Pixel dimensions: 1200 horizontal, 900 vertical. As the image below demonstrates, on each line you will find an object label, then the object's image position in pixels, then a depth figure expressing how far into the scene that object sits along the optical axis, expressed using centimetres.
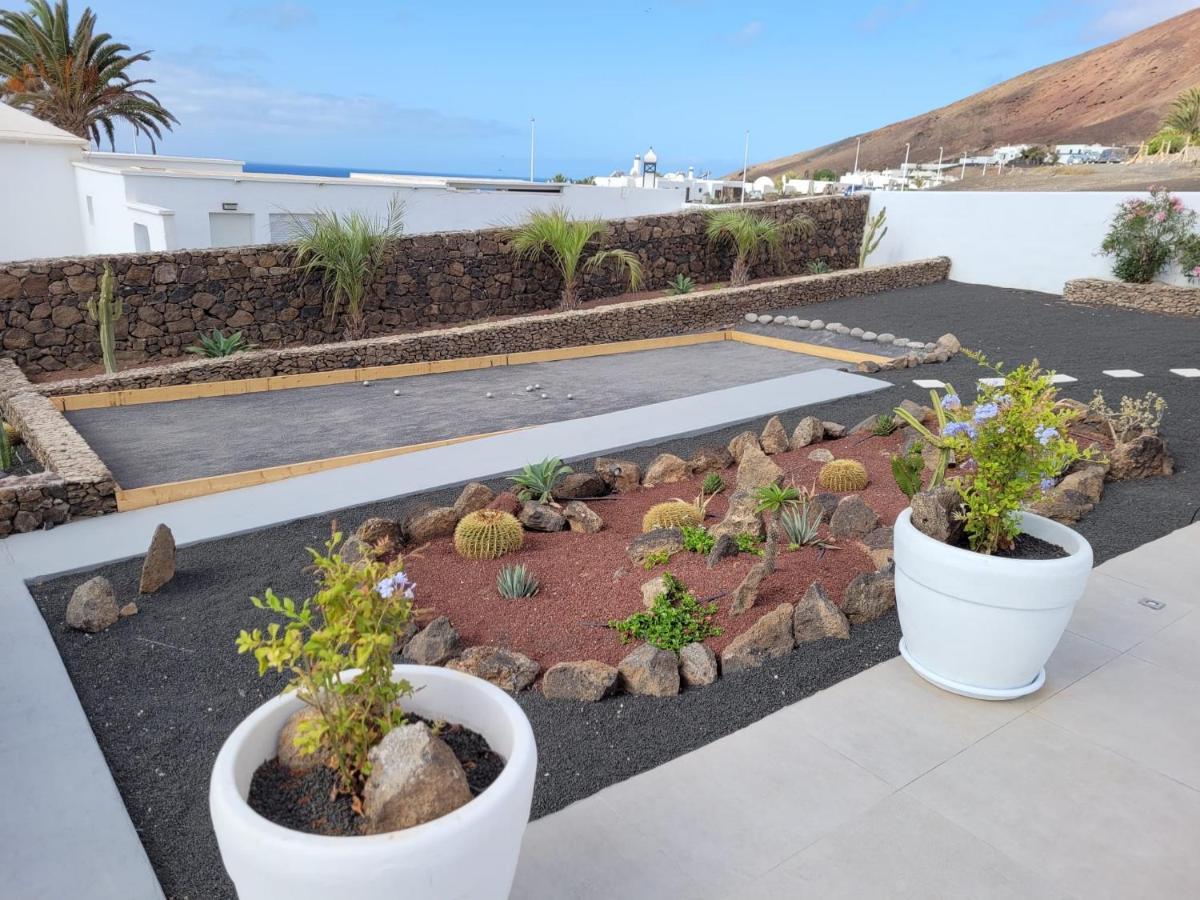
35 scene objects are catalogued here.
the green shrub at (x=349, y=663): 193
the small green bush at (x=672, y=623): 390
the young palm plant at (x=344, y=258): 1140
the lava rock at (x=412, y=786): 184
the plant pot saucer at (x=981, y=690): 331
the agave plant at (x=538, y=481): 566
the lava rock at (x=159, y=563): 469
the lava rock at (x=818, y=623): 382
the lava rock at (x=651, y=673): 348
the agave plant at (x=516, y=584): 440
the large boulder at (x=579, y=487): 567
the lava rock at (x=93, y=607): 429
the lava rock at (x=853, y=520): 484
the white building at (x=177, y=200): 1545
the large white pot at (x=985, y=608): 309
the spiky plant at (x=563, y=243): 1299
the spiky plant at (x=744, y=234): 1492
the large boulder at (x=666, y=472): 609
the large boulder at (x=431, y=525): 514
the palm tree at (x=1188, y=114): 3312
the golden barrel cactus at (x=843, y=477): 565
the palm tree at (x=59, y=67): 2439
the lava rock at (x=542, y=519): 529
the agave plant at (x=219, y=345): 1056
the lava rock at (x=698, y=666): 355
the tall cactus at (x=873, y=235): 1714
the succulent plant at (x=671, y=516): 505
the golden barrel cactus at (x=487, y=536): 489
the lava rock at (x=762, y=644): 362
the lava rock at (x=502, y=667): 356
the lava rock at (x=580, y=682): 344
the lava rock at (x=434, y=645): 375
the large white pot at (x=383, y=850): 167
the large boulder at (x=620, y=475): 600
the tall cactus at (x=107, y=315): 954
